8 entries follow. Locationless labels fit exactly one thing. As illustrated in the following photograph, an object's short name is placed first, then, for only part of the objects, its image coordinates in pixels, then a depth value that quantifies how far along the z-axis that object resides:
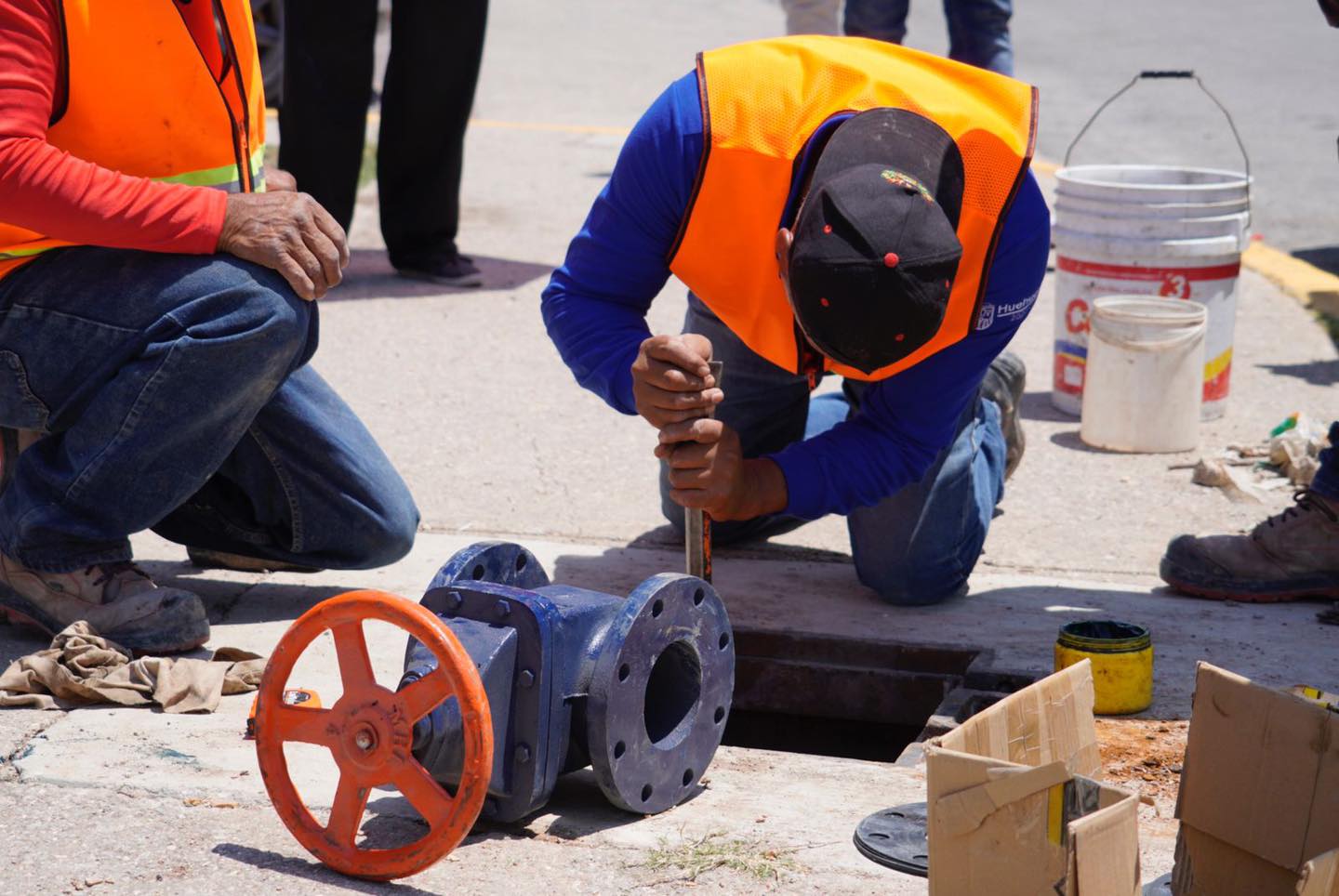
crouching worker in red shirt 5.50
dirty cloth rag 5.46
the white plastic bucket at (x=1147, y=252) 9.10
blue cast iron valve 4.49
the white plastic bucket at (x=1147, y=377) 8.72
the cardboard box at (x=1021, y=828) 3.63
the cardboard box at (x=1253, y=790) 3.95
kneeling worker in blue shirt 5.08
